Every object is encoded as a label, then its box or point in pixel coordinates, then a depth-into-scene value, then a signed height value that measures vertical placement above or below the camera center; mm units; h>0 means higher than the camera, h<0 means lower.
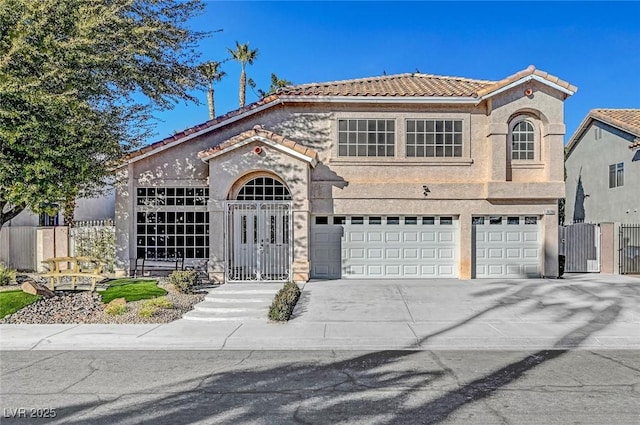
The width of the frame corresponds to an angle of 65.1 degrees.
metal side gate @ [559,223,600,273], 19859 -1244
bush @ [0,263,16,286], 14875 -1751
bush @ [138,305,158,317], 11602 -2165
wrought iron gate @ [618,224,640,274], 19453 -1336
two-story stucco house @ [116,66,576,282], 17219 +1233
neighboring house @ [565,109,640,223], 23688 +2575
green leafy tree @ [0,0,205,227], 12078 +3241
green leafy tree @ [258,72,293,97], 37312 +10056
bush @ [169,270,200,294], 14070 -1776
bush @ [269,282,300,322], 11484 -2068
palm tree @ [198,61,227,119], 35844 +9021
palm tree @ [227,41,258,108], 37281 +12033
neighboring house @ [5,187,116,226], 22172 +371
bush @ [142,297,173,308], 12104 -2080
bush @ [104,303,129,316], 11852 -2181
